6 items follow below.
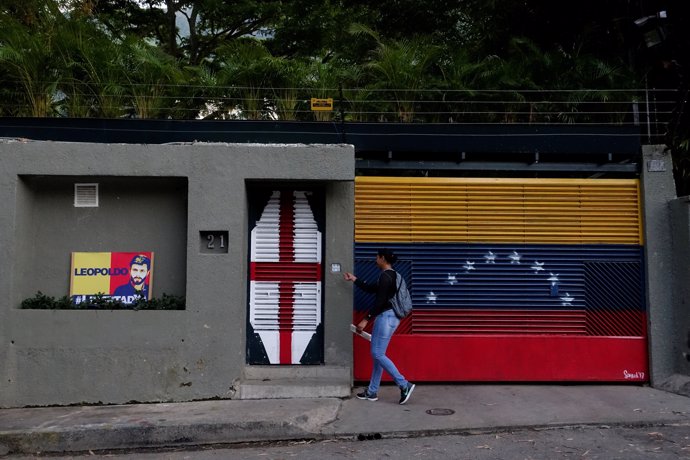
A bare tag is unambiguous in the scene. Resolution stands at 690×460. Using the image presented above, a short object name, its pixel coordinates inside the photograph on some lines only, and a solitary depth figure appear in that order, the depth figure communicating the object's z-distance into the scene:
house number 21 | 7.04
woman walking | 6.42
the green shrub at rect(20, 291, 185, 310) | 6.91
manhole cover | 6.13
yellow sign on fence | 7.77
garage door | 7.33
